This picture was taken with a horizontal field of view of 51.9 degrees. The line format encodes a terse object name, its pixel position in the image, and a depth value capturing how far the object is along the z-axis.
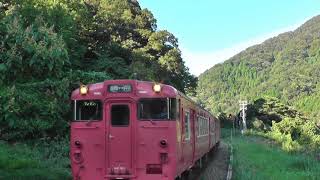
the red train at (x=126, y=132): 6.49
